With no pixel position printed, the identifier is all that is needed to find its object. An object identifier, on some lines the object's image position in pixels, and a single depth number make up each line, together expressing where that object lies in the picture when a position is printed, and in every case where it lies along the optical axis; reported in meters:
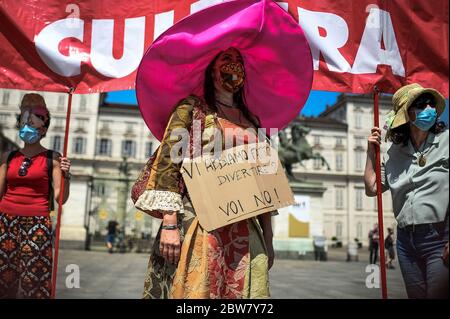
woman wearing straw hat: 2.54
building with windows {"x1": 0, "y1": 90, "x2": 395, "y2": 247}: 54.19
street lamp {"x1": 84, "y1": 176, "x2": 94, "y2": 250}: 21.94
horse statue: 20.41
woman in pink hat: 2.25
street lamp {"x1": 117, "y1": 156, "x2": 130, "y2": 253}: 23.06
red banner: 3.36
